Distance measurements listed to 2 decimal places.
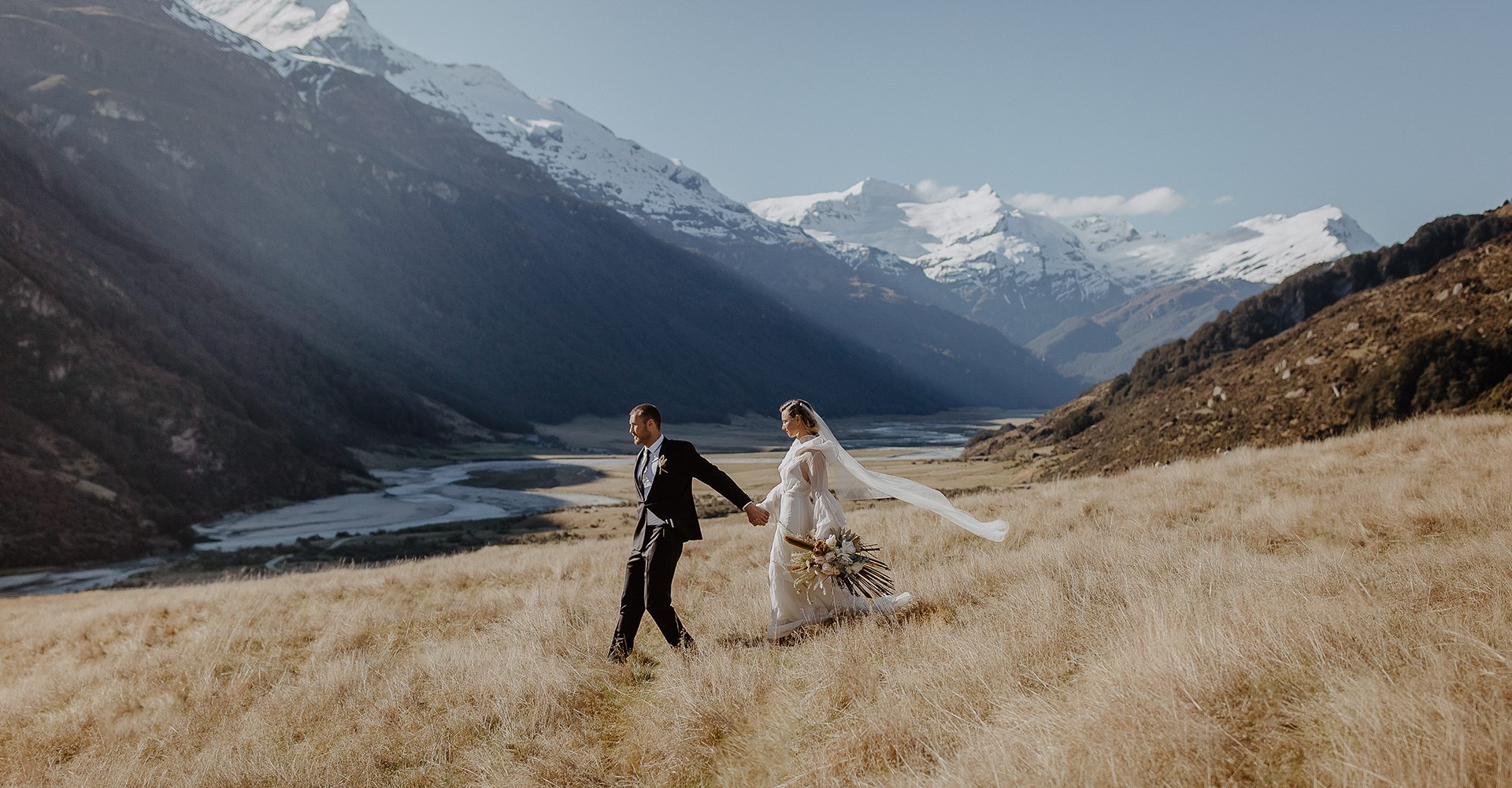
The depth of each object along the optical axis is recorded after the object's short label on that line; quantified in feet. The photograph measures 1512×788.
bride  20.40
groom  20.17
